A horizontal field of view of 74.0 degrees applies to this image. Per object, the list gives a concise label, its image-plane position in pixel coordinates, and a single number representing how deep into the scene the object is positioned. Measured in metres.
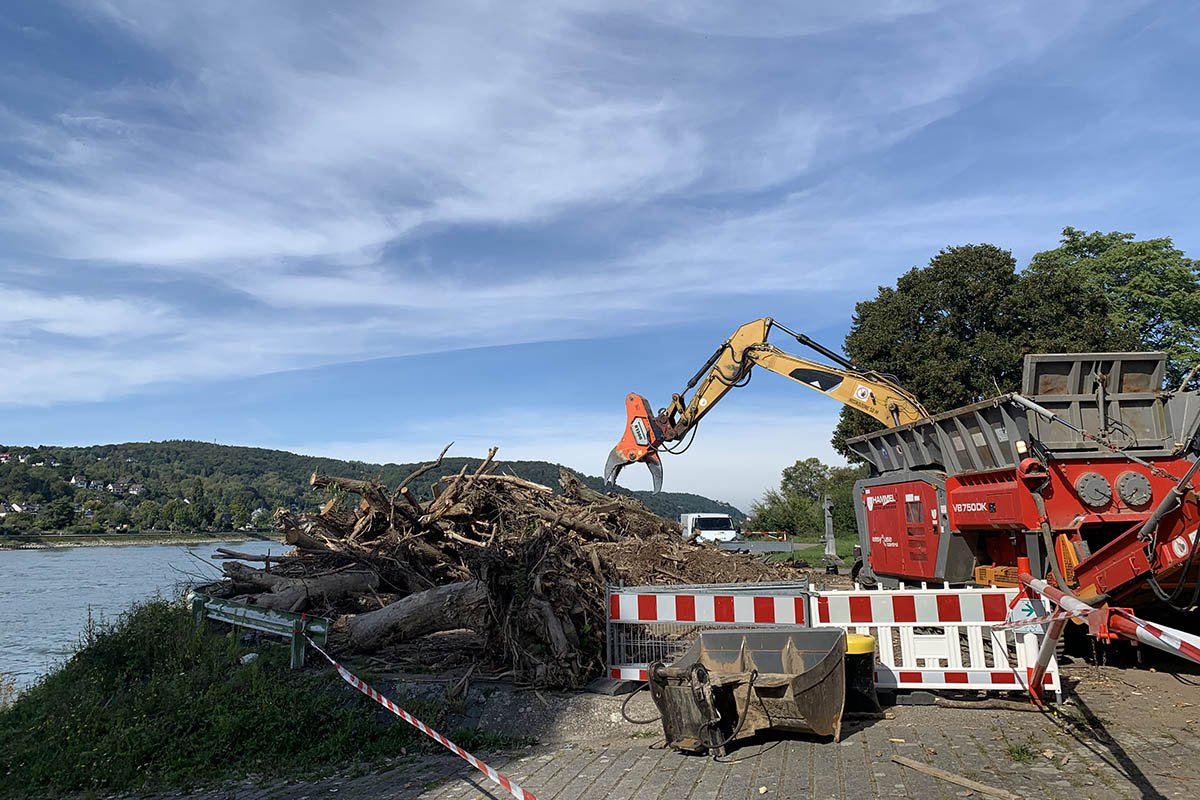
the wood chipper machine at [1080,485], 8.05
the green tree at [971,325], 28.62
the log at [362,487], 14.04
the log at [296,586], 11.60
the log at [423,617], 9.76
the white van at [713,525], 29.97
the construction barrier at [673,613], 7.91
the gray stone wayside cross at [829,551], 22.42
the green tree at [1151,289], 32.78
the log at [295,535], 13.54
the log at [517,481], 15.56
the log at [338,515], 14.57
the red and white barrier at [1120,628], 3.92
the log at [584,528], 15.25
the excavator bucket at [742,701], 6.13
